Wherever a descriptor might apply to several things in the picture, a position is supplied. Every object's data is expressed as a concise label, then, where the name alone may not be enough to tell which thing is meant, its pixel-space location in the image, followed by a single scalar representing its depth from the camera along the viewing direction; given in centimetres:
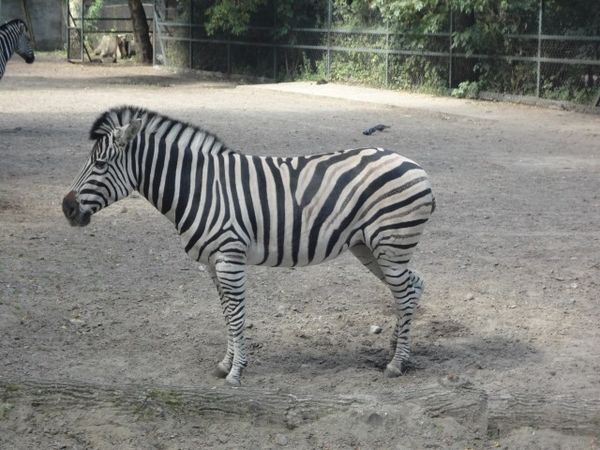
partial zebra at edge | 1931
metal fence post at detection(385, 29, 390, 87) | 2466
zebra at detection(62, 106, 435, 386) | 599
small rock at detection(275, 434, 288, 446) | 504
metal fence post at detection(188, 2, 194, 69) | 3222
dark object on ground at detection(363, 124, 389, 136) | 1627
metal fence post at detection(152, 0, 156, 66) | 3432
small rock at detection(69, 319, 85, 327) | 711
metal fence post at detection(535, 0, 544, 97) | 2097
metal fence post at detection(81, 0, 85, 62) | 3553
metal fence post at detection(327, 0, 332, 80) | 2677
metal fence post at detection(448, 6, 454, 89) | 2285
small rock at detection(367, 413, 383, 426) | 509
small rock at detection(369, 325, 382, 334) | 698
